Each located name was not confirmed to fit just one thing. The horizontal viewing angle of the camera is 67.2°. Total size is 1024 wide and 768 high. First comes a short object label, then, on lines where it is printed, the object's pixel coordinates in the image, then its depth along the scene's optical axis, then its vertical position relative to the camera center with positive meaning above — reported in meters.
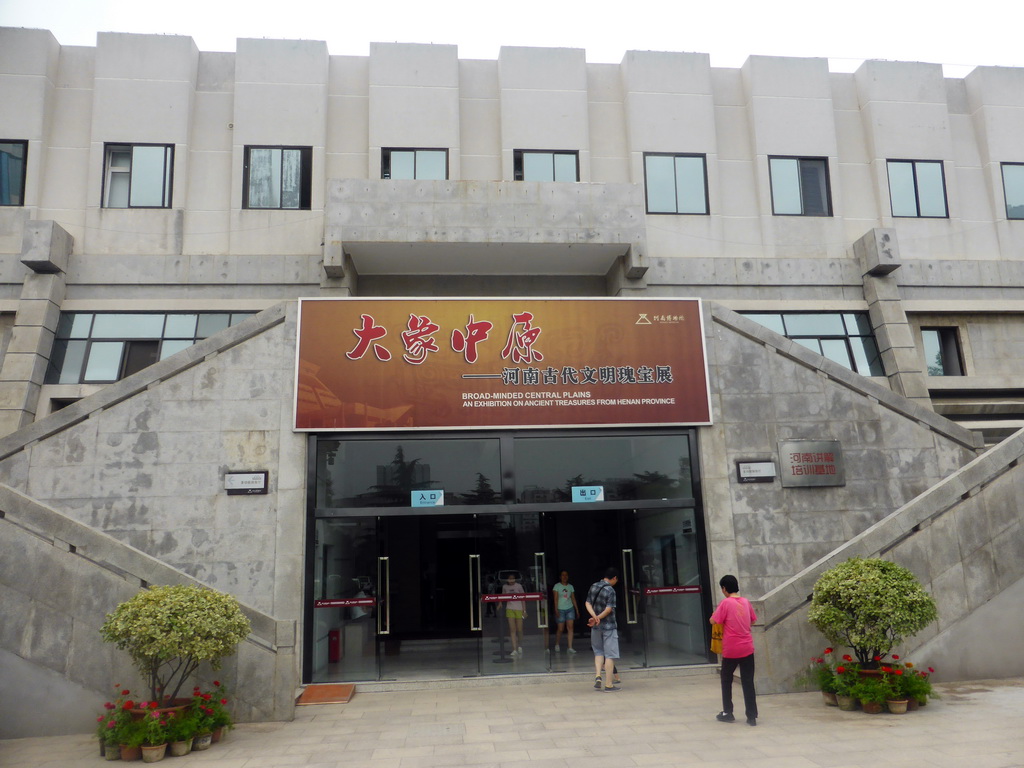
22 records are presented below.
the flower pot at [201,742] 9.16 -2.05
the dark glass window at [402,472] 13.78 +1.55
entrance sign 13.80 +1.06
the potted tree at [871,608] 10.03 -0.79
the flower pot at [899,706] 9.72 -1.98
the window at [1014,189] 20.42 +9.19
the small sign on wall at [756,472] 14.17 +1.40
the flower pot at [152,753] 8.72 -2.06
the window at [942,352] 19.42 +4.78
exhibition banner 13.91 +3.49
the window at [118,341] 17.23 +5.05
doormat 11.77 -2.03
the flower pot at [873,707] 9.81 -2.00
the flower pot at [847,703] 10.02 -1.99
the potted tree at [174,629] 9.11 -0.73
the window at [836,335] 18.78 +5.12
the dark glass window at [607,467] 14.14 +1.58
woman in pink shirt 9.46 -1.12
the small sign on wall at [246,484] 13.30 +1.36
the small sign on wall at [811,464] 14.16 +1.51
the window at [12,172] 18.06 +9.19
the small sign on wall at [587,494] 14.16 +1.09
